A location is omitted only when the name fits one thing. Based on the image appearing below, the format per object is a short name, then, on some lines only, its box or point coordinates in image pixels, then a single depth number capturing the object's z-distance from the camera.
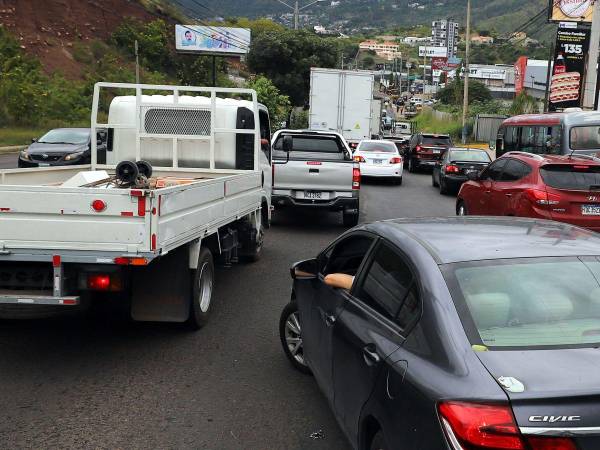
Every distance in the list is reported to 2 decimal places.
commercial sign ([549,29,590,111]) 39.47
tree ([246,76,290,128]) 39.91
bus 16.67
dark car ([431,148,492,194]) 19.92
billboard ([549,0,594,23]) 41.28
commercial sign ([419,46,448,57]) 136.23
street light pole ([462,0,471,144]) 37.72
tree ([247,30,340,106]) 51.78
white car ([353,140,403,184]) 22.34
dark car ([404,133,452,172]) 27.52
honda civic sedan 2.49
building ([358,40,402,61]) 194.50
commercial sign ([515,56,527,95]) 58.97
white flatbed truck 5.23
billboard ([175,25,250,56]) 68.81
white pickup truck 12.61
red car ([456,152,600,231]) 9.57
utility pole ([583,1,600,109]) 39.06
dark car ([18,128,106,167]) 19.05
